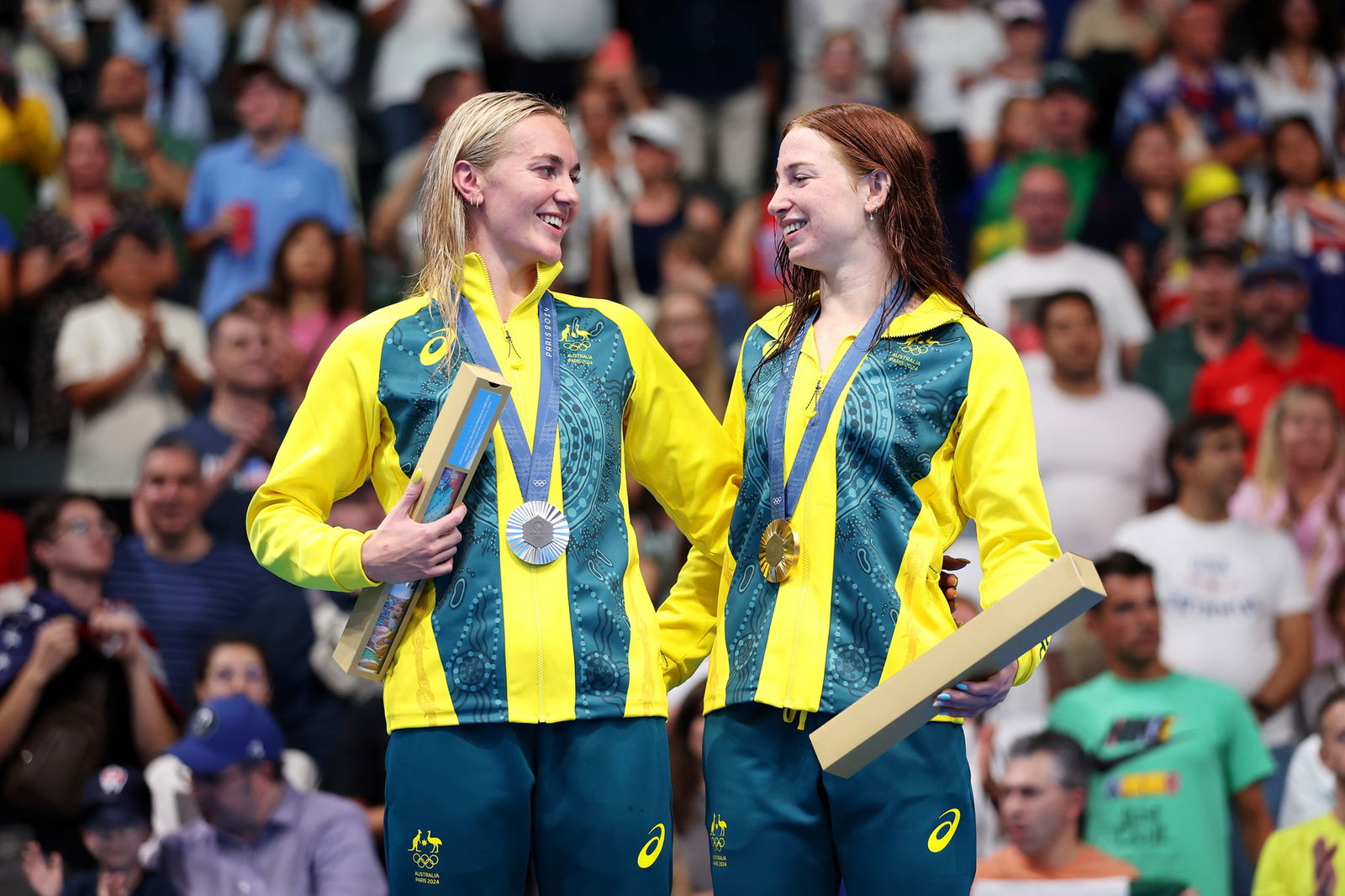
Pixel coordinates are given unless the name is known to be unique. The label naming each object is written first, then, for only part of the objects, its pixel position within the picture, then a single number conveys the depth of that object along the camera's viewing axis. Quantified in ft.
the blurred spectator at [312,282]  54.67
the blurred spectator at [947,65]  70.09
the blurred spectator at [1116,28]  73.08
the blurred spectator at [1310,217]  61.47
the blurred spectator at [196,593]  43.01
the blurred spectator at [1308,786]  40.12
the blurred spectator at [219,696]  40.47
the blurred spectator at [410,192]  62.28
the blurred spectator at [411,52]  67.25
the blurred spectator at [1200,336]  55.33
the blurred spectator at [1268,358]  53.61
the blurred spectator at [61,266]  54.32
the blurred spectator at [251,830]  37.02
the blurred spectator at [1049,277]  56.45
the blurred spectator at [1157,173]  65.63
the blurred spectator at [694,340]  51.40
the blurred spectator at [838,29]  71.41
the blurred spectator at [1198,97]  69.07
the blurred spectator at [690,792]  39.91
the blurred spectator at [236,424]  48.08
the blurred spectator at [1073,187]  62.28
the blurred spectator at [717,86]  70.90
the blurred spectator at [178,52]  68.41
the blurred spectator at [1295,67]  72.37
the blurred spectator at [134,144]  62.38
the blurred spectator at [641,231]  60.91
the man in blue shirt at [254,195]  58.78
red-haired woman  22.67
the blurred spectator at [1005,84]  68.36
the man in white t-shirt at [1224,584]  46.38
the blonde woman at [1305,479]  49.02
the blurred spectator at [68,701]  39.38
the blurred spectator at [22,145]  60.71
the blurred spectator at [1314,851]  37.28
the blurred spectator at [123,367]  51.75
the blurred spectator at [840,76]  68.01
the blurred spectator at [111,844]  36.74
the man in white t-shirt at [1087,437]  50.28
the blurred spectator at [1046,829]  38.37
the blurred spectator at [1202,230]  61.01
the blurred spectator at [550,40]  71.15
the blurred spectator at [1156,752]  39.91
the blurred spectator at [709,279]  56.55
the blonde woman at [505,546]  22.29
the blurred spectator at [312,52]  68.26
